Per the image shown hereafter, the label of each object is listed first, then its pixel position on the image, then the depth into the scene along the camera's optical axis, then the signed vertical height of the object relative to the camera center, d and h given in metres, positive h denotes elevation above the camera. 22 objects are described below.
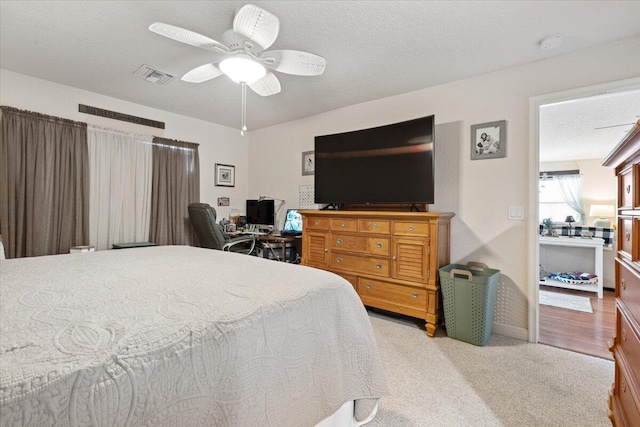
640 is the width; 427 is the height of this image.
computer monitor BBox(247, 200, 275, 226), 4.39 +0.00
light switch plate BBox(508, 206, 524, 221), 2.59 +0.01
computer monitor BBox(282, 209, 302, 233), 4.14 -0.14
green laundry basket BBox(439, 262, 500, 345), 2.39 -0.75
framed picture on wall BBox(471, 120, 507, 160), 2.68 +0.71
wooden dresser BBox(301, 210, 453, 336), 2.64 -0.42
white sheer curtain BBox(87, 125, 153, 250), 3.38 +0.29
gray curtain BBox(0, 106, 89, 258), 2.79 +0.26
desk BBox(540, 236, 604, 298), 4.04 -0.67
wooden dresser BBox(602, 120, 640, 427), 1.04 -0.29
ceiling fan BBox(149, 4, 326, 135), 1.68 +1.06
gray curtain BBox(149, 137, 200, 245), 3.86 +0.30
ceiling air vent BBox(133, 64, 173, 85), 2.76 +1.35
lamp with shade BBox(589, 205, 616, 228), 5.30 +0.08
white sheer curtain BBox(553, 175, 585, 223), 6.06 +0.53
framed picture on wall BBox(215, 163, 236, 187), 4.61 +0.58
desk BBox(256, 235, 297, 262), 3.75 -0.38
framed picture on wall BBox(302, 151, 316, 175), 4.11 +0.71
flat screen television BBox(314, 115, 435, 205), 2.82 +0.53
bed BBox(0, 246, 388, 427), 0.60 -0.36
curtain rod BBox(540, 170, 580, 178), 6.14 +0.92
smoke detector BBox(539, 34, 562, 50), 2.15 +1.32
